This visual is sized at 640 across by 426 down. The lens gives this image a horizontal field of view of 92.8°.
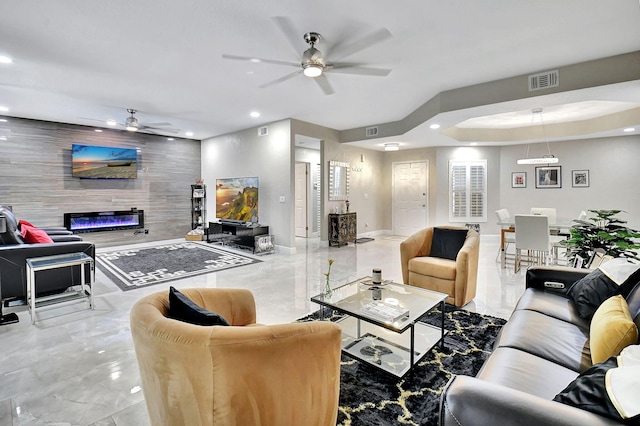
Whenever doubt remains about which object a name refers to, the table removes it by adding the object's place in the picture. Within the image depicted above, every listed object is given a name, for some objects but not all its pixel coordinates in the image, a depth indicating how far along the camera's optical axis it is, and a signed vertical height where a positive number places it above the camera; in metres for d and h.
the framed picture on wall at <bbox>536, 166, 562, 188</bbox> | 7.38 +0.61
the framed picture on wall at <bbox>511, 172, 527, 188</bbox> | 7.77 +0.57
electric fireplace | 6.50 -0.35
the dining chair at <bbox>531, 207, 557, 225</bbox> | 5.91 -0.20
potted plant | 2.93 -0.39
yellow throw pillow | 1.32 -0.59
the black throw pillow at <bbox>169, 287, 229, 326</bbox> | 1.32 -0.49
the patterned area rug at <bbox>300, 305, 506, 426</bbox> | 1.72 -1.19
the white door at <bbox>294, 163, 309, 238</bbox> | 8.55 +0.16
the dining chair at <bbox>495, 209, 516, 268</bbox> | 5.13 -0.65
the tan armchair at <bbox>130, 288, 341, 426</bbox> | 1.09 -0.64
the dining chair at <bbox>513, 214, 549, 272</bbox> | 4.53 -0.48
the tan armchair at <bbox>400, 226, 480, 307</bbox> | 3.21 -0.73
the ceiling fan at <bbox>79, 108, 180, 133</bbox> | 5.38 +1.62
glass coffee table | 2.12 -0.81
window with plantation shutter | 8.08 +0.31
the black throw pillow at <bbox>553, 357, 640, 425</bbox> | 0.86 -0.59
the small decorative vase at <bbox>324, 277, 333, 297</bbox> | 2.60 -0.77
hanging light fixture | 5.69 +0.81
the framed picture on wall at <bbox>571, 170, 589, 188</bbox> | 7.09 +0.54
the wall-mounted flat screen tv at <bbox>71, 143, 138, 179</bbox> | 6.50 +0.97
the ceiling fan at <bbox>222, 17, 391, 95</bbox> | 2.86 +1.57
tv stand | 6.41 -0.64
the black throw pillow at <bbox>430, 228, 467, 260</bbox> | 3.70 -0.49
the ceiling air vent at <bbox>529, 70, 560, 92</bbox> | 3.76 +1.52
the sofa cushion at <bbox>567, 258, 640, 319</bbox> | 1.86 -0.54
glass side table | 3.03 -0.72
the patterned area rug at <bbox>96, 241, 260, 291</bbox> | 4.48 -1.03
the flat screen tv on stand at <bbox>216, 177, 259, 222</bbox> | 6.99 +0.13
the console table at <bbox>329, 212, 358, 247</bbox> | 7.18 -0.61
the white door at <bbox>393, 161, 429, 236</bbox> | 8.55 +0.17
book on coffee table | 2.08 -0.77
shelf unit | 8.26 +0.01
